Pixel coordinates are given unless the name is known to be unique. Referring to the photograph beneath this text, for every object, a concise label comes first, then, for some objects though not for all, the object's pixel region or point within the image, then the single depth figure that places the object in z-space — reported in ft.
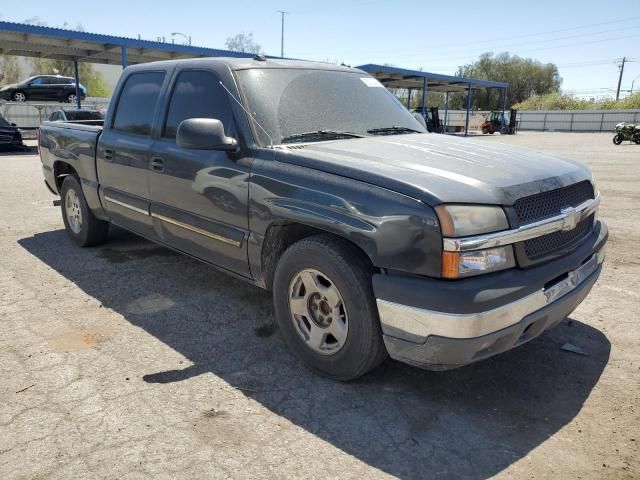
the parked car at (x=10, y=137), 60.44
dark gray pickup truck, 8.34
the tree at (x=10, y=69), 188.96
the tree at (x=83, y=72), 191.01
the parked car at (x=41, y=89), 103.71
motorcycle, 93.71
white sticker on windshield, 14.39
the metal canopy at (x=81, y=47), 62.90
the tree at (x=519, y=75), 277.64
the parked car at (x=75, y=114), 50.80
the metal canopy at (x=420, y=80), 97.49
